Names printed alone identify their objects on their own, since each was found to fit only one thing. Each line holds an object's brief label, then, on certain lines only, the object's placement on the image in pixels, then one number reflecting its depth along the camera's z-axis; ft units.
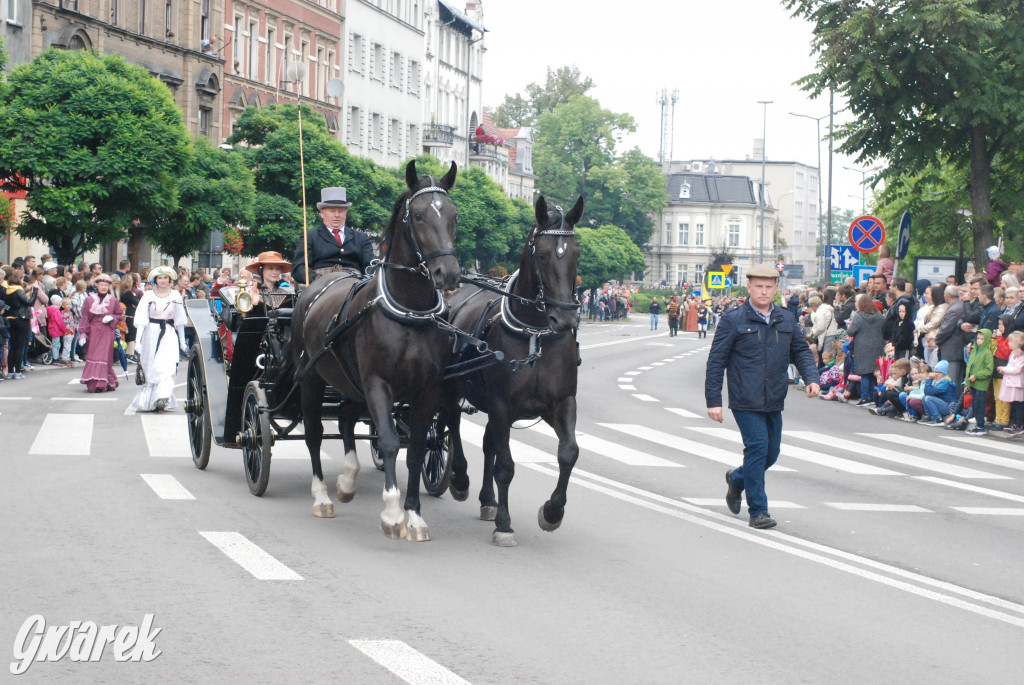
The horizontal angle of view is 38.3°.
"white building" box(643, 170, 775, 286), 497.05
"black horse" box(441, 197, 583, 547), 29.26
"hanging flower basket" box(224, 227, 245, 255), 136.15
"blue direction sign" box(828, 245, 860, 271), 104.87
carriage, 36.01
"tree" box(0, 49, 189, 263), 108.37
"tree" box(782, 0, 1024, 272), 79.20
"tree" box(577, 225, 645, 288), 295.28
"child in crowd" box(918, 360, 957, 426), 67.26
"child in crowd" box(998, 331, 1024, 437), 59.47
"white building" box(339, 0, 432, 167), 242.58
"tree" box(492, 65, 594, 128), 396.37
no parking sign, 90.58
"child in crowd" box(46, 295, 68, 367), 88.79
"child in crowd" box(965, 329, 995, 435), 61.77
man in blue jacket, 33.76
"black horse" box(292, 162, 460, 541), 29.09
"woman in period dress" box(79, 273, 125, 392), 71.87
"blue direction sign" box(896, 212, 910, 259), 84.33
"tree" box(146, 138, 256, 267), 125.59
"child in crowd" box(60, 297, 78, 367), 90.94
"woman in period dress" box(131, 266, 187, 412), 60.70
